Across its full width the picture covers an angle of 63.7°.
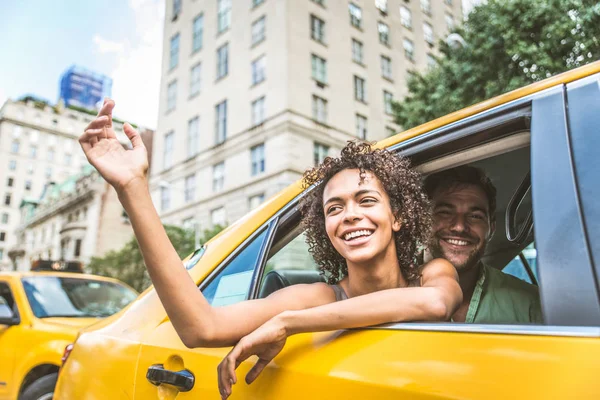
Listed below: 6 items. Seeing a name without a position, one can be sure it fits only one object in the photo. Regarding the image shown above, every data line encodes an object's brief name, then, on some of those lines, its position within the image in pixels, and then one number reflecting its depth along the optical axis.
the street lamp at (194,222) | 20.07
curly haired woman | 1.26
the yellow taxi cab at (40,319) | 4.25
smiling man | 1.87
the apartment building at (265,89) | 23.59
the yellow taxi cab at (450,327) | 0.94
